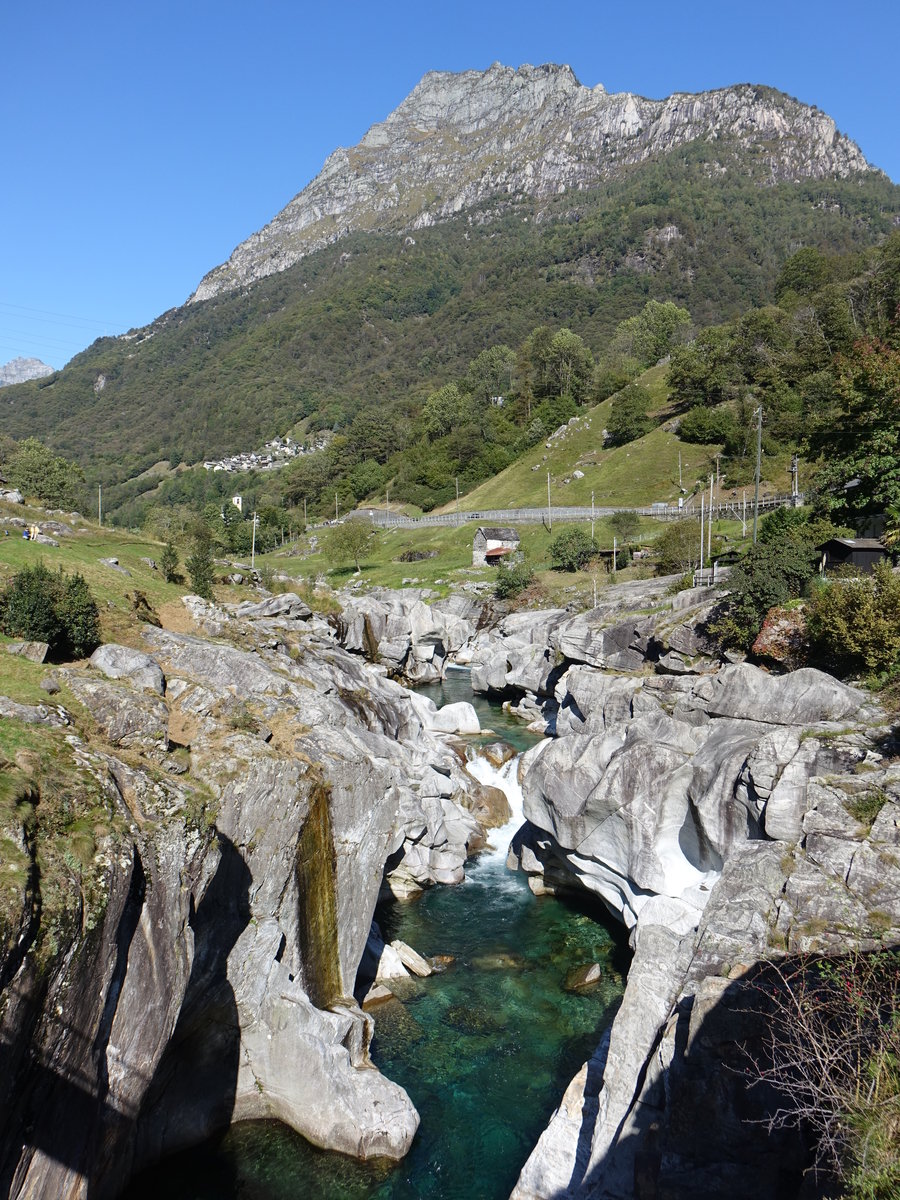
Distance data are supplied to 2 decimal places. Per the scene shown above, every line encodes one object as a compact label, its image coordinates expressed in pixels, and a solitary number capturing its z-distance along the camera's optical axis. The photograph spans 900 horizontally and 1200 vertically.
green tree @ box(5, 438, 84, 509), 66.44
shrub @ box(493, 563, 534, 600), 63.75
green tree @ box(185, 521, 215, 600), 38.12
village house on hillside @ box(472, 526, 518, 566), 75.88
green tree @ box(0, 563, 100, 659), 21.69
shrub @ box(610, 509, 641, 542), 70.30
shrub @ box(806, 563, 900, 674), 25.16
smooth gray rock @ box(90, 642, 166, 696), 19.88
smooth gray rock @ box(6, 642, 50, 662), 19.62
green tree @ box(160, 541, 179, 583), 40.03
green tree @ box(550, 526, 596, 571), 66.81
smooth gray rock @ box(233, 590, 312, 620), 41.25
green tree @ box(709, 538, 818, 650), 32.31
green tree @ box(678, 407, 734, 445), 87.50
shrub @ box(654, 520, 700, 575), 55.53
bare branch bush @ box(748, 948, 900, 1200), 6.81
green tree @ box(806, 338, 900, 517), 35.75
